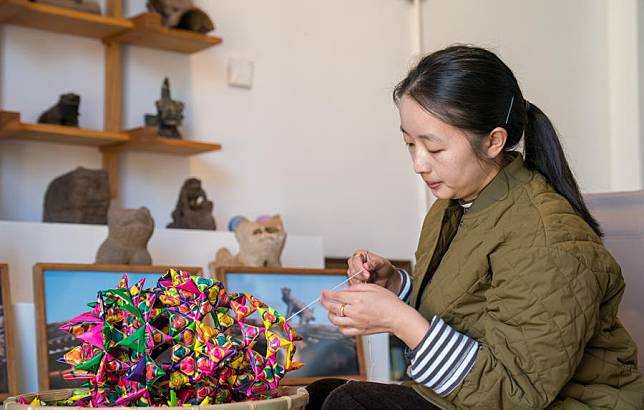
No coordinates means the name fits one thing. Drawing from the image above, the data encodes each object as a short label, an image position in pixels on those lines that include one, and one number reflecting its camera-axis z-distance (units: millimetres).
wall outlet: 3197
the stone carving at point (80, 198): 2568
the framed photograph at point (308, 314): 2662
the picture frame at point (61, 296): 2238
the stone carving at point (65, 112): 2711
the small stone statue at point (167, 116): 2895
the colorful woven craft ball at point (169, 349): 1072
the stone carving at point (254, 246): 2676
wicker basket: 1006
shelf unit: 2664
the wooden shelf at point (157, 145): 2787
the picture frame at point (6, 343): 2184
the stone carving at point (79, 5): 2723
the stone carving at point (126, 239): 2455
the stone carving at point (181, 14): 2928
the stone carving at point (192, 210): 2809
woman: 1144
